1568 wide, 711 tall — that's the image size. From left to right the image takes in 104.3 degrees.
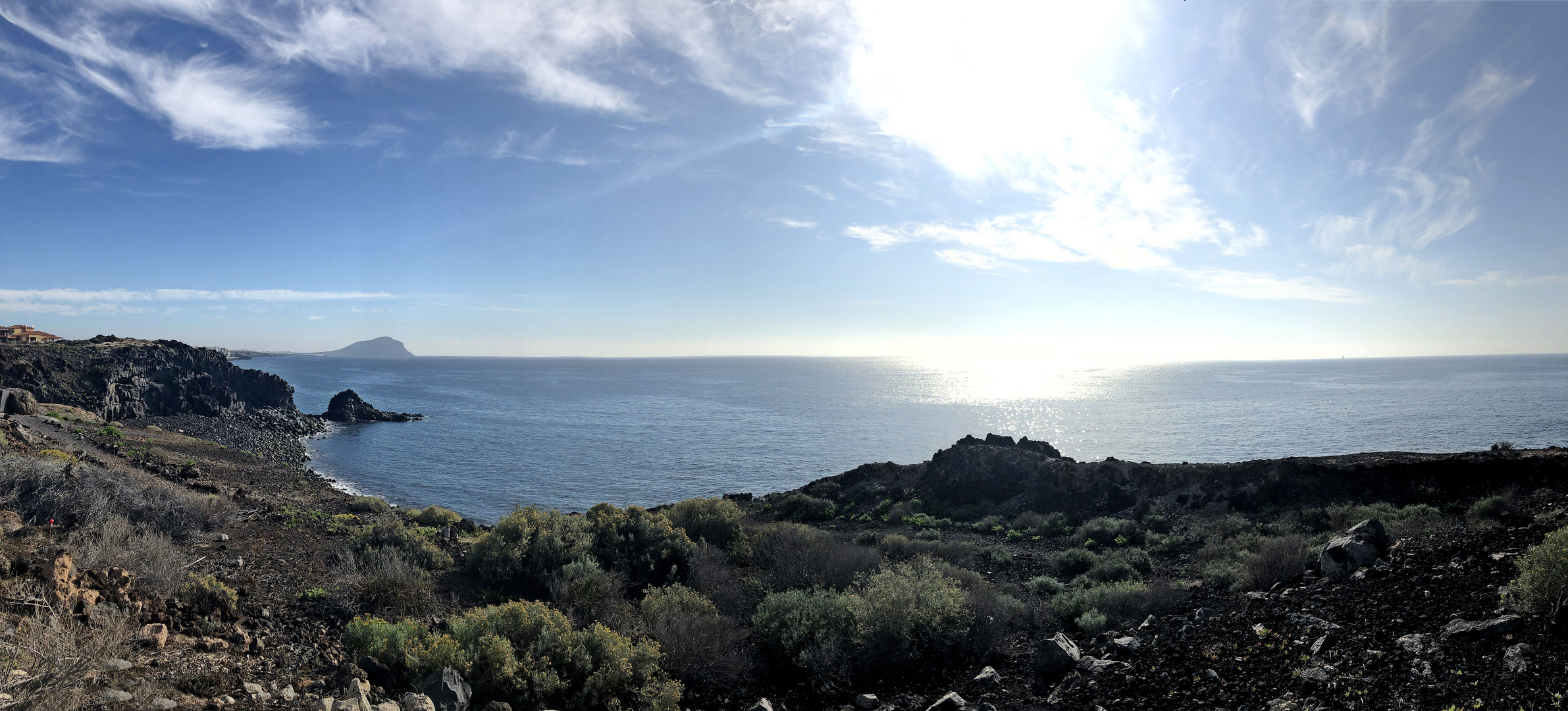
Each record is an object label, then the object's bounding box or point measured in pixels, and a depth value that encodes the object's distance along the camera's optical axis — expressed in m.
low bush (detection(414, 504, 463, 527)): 19.75
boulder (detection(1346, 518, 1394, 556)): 10.30
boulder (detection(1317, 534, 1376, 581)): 9.62
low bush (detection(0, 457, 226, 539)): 11.80
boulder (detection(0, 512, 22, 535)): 9.26
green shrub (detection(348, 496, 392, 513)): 23.42
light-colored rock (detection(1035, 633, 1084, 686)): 8.06
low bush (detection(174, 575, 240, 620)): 8.35
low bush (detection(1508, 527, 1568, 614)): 6.06
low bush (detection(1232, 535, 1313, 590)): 10.28
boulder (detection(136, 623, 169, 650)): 6.55
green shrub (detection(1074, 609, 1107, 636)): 9.45
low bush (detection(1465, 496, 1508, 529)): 13.30
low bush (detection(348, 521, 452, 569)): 12.92
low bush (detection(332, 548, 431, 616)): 10.03
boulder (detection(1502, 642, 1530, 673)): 5.34
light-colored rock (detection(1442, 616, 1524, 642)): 5.98
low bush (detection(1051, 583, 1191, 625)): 10.01
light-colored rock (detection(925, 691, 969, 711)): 7.30
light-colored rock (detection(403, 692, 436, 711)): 6.19
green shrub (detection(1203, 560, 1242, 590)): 11.02
